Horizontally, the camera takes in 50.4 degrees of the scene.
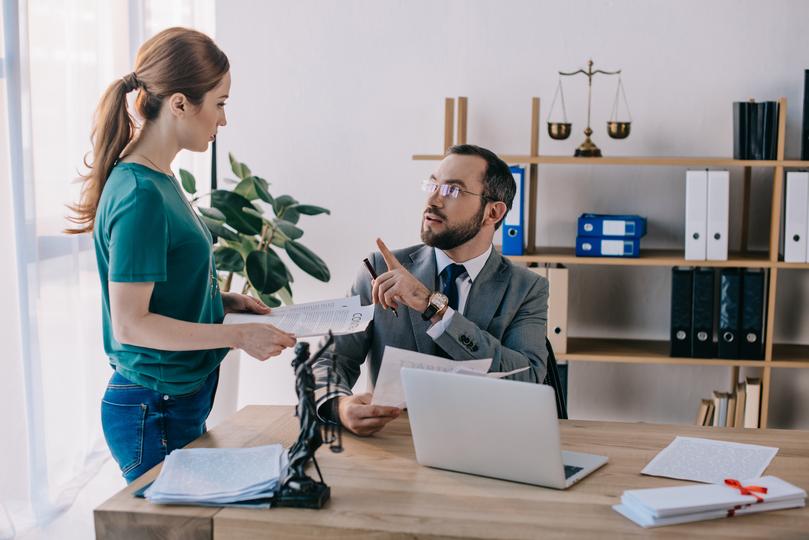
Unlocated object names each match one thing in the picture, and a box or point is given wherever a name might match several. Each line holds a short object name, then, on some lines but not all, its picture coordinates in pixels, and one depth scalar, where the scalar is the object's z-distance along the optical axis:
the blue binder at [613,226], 3.39
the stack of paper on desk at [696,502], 1.38
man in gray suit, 1.99
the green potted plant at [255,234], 3.29
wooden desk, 1.36
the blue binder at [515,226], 3.40
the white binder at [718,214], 3.29
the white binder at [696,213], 3.30
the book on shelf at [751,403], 3.42
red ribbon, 1.43
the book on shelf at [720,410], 3.51
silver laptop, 1.46
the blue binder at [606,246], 3.40
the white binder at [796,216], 3.28
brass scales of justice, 3.43
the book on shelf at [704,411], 3.54
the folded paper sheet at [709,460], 1.60
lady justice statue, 1.44
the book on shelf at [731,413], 3.50
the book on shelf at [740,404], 3.46
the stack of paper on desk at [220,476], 1.45
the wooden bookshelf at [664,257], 3.31
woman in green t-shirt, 1.70
